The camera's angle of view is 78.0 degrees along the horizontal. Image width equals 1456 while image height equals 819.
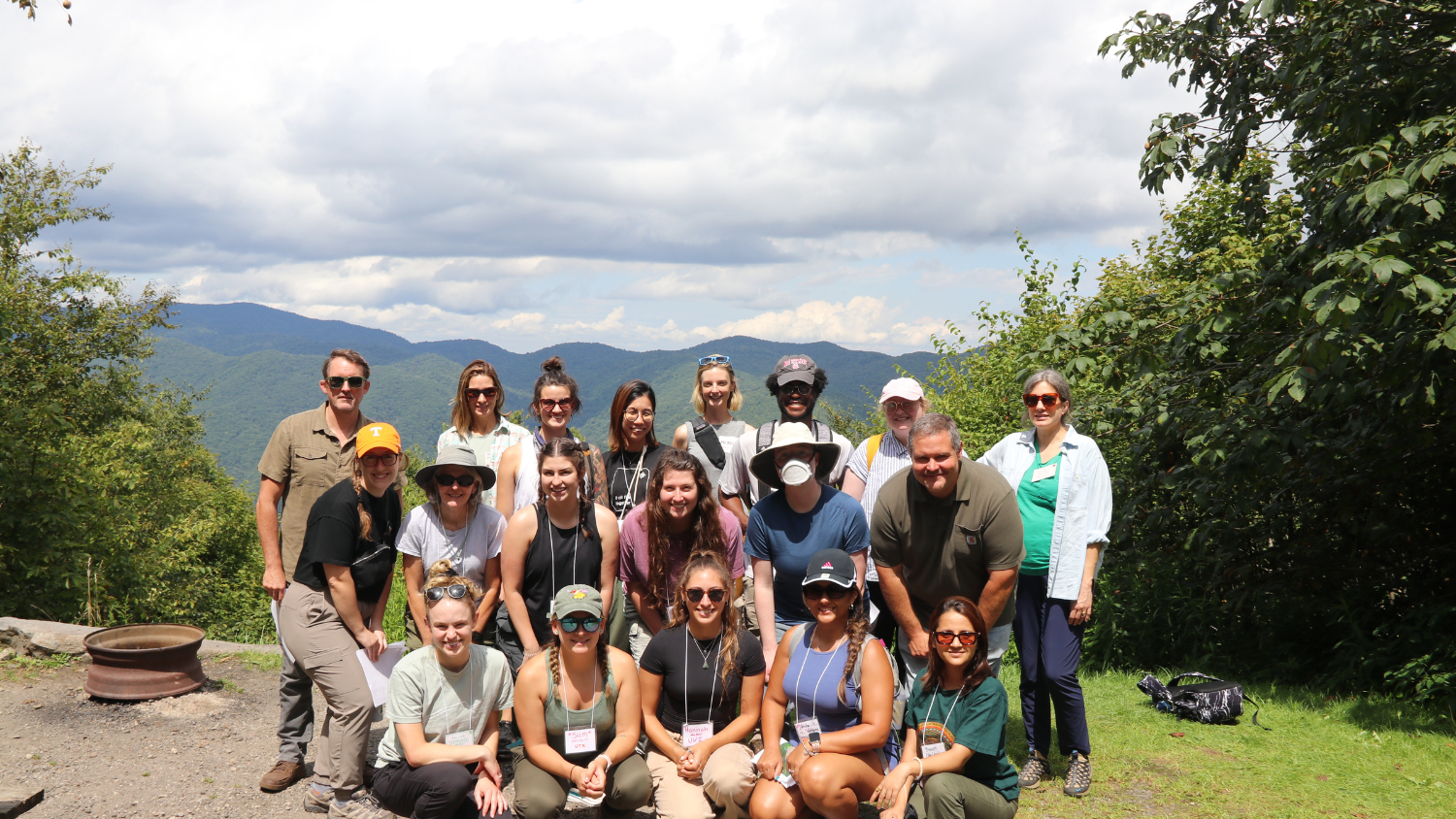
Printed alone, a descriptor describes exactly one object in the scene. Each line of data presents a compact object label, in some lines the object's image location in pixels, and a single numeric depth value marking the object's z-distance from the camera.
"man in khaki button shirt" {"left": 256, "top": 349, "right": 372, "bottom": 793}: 4.62
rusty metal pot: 6.11
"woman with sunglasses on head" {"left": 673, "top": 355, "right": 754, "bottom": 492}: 5.23
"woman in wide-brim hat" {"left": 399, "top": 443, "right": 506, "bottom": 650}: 4.37
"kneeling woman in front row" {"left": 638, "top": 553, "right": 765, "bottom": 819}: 4.00
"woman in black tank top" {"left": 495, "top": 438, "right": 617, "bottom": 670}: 4.32
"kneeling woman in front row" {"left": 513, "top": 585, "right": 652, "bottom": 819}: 3.85
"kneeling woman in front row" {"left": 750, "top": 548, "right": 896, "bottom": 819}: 3.73
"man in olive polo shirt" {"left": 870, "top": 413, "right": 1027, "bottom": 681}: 4.01
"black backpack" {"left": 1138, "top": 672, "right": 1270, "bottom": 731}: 5.75
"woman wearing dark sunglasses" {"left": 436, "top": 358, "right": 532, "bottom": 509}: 5.23
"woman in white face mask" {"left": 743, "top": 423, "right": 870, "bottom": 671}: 4.20
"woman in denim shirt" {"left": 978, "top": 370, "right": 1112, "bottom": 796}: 4.37
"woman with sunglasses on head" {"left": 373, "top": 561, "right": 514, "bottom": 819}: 3.77
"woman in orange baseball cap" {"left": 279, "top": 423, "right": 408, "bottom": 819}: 4.22
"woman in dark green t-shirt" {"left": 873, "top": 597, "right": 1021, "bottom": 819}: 3.62
